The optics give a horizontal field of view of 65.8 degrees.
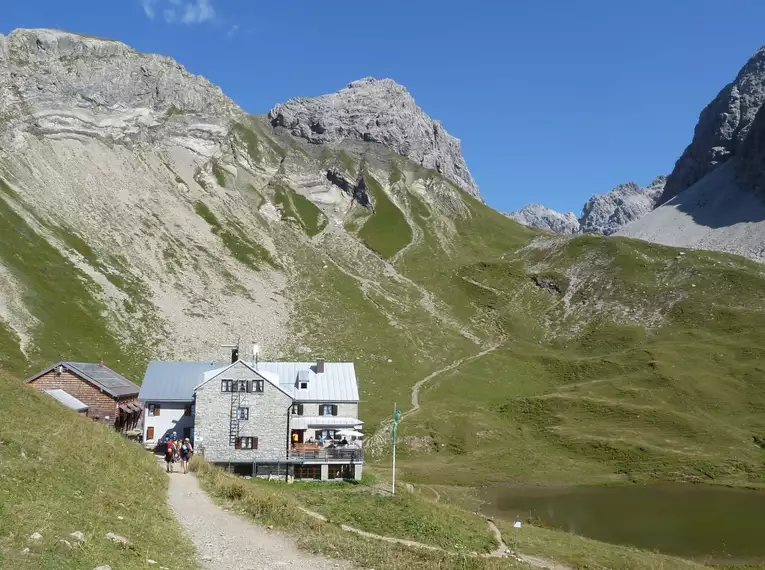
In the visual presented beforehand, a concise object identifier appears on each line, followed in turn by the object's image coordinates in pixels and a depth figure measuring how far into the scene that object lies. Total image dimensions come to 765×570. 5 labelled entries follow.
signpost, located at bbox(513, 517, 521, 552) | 36.78
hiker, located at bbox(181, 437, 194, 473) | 41.72
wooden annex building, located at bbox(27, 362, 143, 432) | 66.25
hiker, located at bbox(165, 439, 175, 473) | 40.91
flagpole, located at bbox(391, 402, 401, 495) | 46.13
